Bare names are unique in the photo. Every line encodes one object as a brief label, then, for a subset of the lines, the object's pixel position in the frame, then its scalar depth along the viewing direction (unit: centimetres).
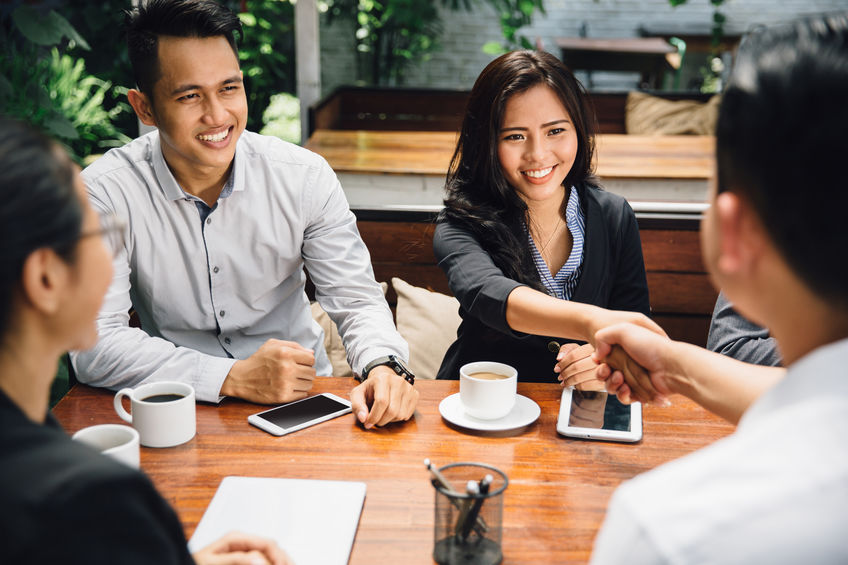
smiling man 182
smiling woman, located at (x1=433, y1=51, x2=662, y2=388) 193
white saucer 140
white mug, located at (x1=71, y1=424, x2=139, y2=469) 118
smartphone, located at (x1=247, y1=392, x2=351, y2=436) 141
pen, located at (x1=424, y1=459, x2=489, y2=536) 100
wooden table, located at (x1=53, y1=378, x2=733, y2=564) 110
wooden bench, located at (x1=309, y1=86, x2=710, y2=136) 539
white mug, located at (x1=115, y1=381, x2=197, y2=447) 132
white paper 107
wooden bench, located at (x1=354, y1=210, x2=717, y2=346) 245
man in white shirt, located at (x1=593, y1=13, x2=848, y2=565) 53
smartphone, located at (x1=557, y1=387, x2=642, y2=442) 139
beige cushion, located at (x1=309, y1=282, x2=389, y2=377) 250
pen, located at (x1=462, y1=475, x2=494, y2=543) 101
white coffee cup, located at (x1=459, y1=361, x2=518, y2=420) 140
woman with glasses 60
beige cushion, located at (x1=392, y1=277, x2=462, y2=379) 246
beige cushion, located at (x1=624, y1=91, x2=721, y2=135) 546
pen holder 101
